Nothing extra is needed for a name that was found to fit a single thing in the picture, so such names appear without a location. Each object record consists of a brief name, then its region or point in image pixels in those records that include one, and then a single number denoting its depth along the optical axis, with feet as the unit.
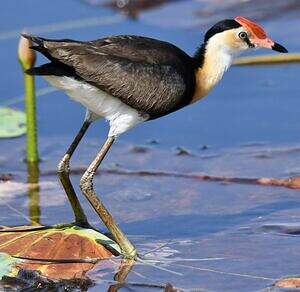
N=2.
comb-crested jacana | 38.14
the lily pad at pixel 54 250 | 37.04
